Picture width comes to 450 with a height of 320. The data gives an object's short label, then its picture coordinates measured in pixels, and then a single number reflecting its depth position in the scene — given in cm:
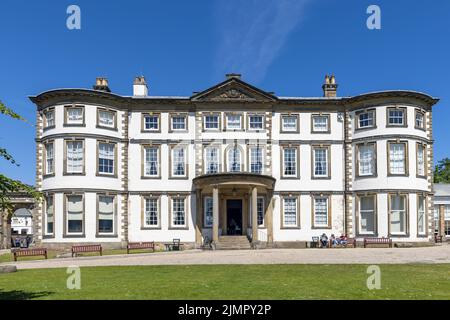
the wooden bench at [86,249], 3078
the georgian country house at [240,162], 3672
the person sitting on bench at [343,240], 3669
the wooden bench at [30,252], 2951
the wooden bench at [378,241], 3591
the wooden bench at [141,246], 3338
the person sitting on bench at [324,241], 3712
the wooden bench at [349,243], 3672
